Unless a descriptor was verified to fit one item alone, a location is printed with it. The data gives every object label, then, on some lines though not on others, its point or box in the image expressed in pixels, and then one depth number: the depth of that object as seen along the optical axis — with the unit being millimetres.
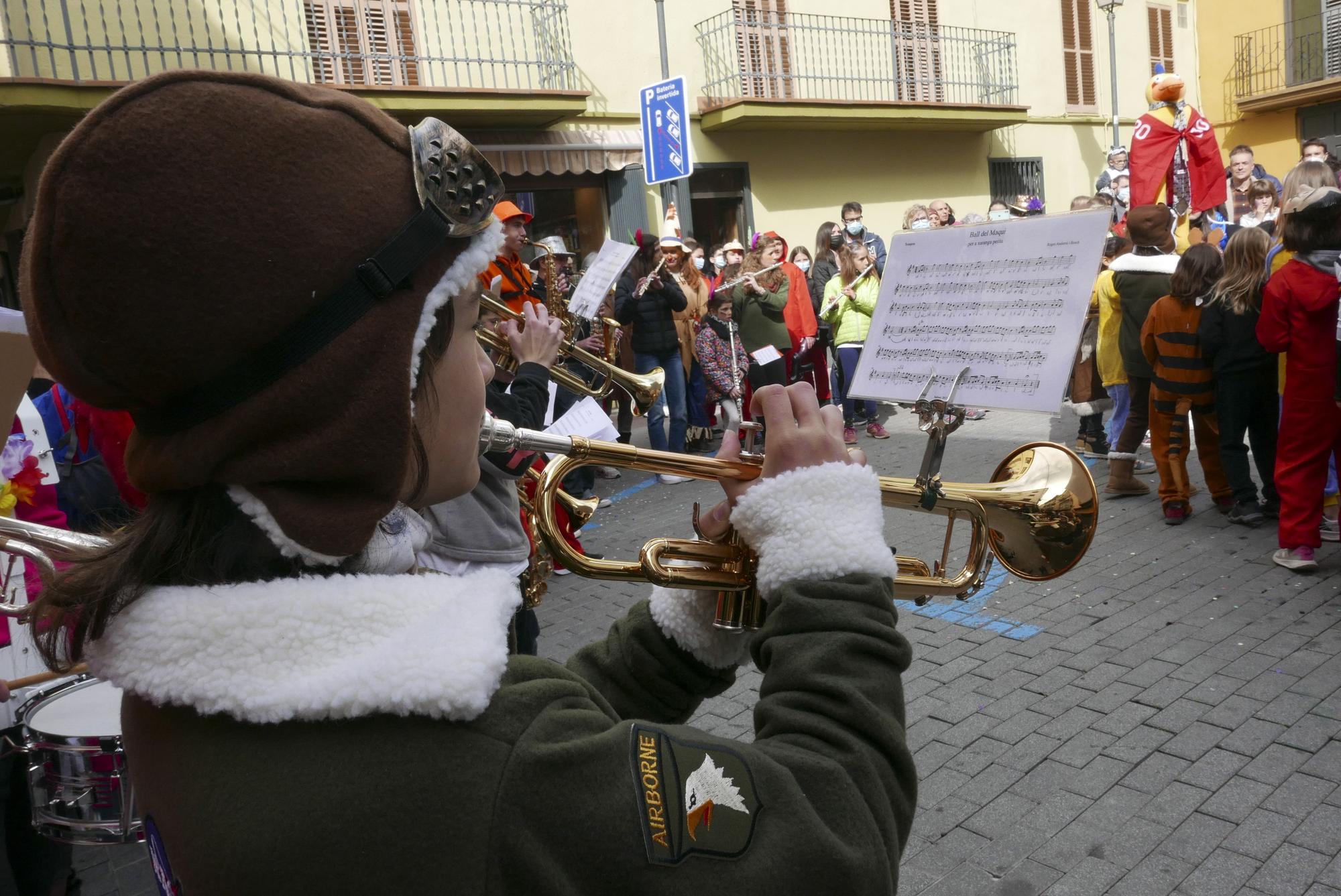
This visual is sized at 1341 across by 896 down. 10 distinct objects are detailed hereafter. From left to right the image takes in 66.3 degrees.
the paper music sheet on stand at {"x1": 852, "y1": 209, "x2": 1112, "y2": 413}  1869
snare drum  2084
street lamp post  17234
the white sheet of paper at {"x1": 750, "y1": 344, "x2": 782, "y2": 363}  8727
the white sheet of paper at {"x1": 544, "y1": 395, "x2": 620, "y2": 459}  2945
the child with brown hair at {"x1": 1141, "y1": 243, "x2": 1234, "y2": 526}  5734
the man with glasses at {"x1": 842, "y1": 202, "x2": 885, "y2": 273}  10070
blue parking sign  9031
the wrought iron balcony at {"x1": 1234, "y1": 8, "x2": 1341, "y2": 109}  20250
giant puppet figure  8586
